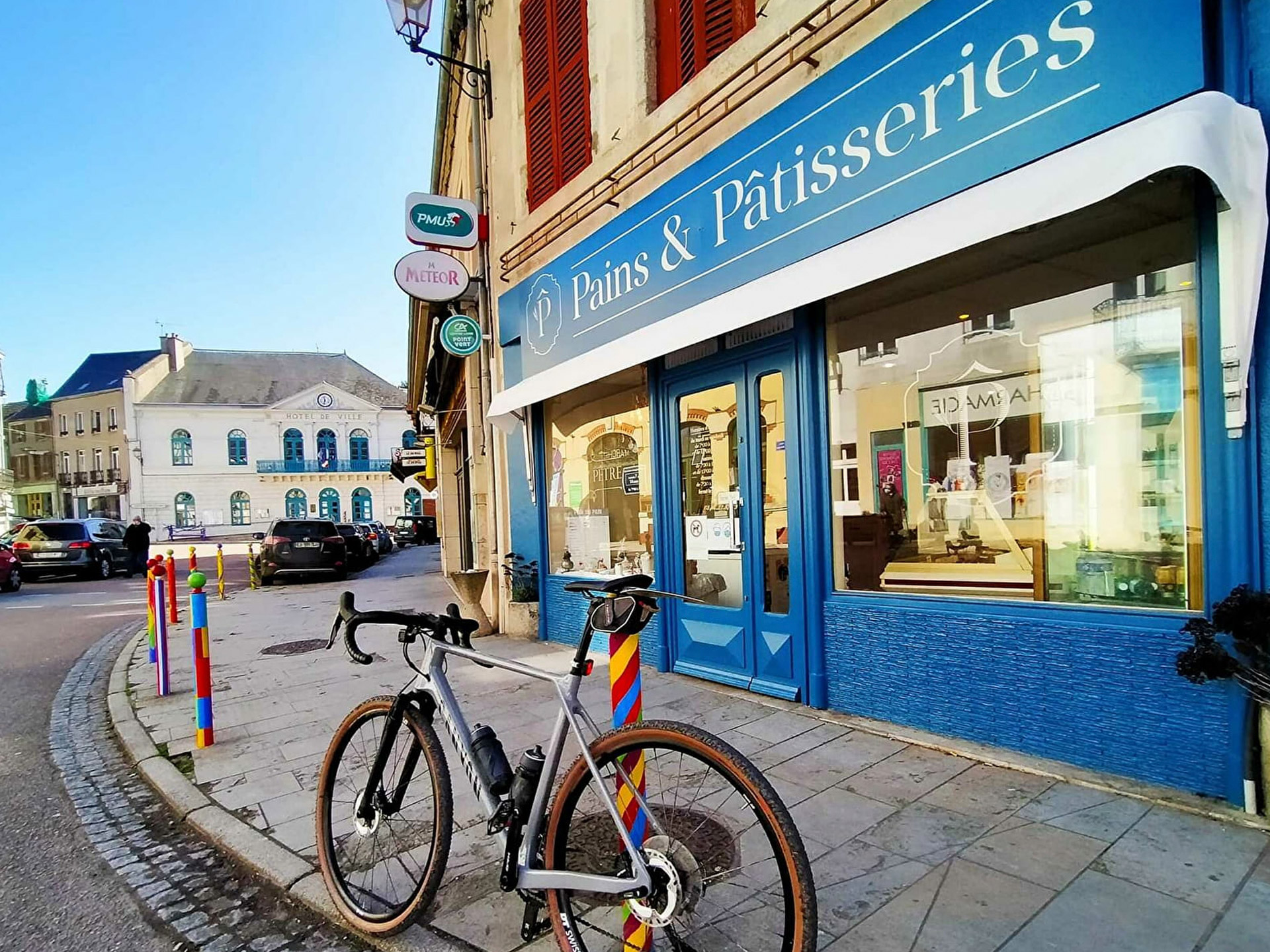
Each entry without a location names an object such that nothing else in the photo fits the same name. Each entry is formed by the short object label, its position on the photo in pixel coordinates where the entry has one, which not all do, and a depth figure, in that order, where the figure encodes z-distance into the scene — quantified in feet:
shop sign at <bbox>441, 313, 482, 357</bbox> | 27.27
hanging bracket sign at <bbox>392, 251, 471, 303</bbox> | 26.27
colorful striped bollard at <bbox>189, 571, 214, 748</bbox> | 15.47
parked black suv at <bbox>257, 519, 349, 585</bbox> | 56.59
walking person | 67.67
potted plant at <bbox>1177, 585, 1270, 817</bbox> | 8.97
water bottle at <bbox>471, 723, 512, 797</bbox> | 7.75
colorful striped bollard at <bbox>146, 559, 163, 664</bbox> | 23.35
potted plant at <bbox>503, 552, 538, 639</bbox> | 25.75
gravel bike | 6.38
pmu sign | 26.13
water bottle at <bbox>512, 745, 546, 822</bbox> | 7.39
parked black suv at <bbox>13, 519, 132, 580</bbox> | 61.05
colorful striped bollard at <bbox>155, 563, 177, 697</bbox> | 20.26
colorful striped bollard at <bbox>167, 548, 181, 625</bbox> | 30.22
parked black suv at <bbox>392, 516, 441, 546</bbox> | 134.92
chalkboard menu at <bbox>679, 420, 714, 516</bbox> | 18.43
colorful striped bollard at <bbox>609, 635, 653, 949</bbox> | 7.01
